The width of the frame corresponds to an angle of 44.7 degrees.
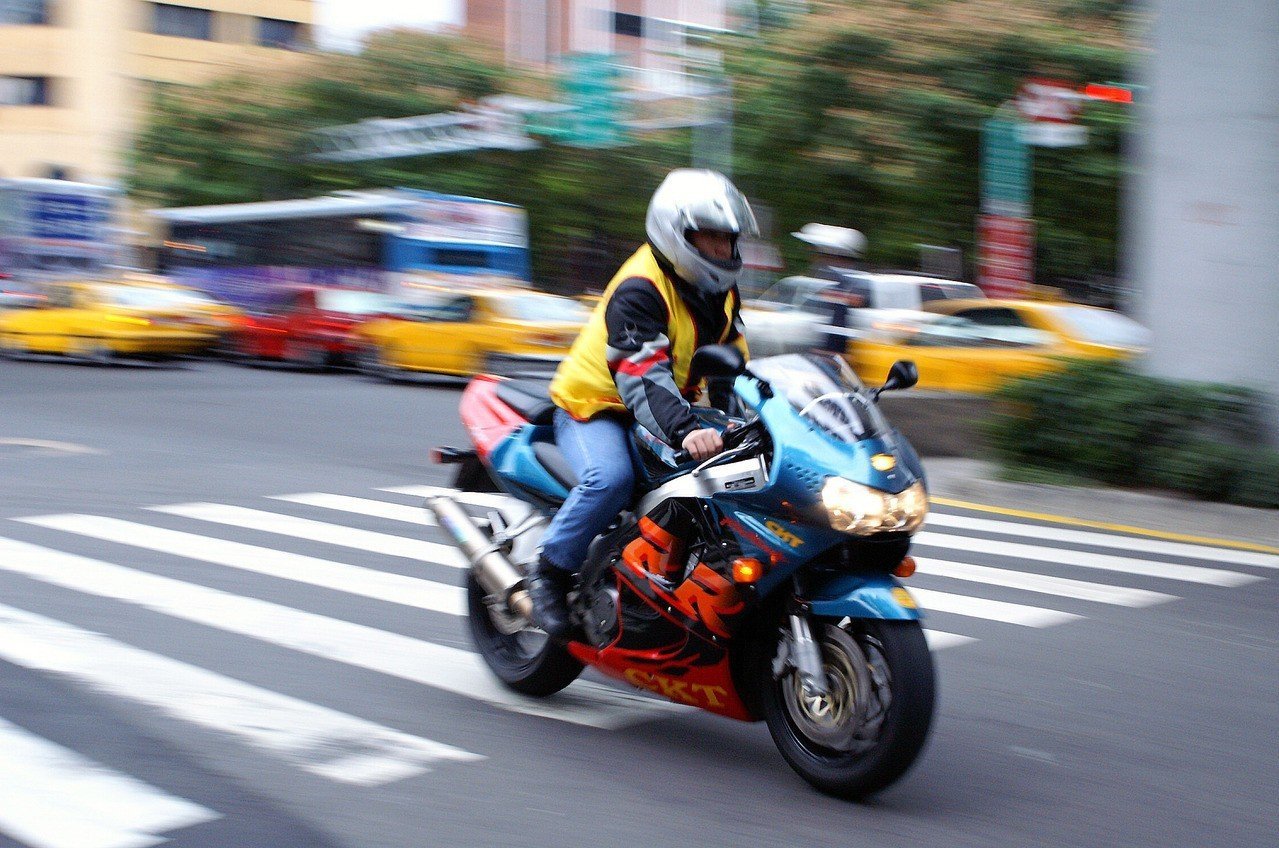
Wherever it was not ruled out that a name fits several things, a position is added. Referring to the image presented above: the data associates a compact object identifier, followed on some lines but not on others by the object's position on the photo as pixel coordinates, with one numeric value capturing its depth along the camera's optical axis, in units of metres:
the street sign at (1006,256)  20.80
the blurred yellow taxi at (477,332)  20.61
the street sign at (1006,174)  20.92
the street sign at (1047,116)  17.56
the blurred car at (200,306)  25.36
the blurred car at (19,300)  25.30
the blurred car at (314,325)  24.75
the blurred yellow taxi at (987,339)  15.53
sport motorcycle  4.23
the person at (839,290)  13.27
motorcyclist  4.82
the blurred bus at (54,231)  33.56
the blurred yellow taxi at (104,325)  24.05
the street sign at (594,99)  30.22
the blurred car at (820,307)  17.52
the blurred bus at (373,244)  26.72
